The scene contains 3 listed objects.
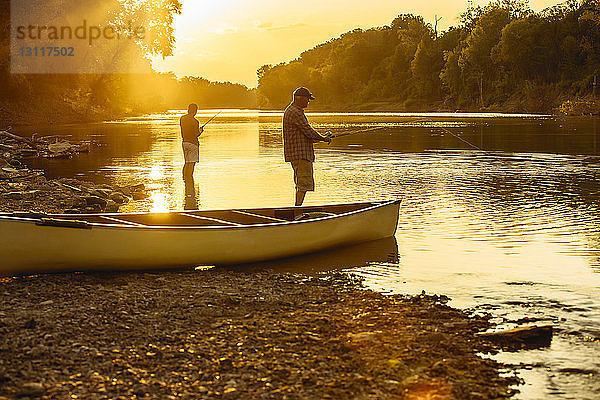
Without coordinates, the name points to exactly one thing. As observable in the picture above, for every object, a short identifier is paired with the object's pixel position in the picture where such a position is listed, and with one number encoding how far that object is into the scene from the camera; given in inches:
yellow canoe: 324.2
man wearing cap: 456.1
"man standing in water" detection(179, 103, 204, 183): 620.7
